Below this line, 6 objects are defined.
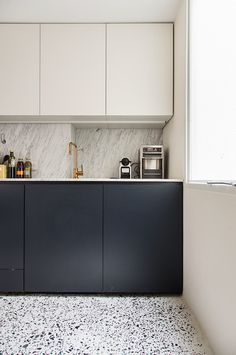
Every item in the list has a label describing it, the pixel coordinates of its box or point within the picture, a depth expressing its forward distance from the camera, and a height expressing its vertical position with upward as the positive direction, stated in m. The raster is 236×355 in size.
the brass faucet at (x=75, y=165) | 2.58 +0.10
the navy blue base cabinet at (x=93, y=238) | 2.00 -0.49
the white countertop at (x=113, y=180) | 2.00 -0.04
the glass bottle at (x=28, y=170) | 2.51 +0.04
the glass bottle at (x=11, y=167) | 2.52 +0.07
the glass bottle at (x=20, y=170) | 2.49 +0.04
